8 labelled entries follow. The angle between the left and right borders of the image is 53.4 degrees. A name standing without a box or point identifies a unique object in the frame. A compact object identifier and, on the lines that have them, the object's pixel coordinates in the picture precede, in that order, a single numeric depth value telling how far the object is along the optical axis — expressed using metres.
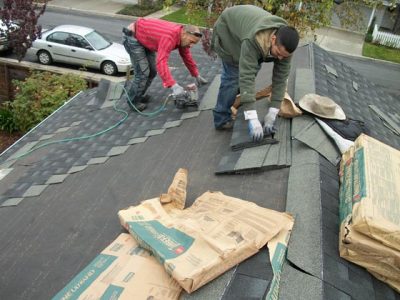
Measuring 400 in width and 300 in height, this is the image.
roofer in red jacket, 4.71
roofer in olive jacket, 3.45
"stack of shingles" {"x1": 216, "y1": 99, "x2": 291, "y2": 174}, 3.59
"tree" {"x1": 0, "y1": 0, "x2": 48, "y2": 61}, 11.12
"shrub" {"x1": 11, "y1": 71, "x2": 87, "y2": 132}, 8.76
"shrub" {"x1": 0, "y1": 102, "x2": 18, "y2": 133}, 9.80
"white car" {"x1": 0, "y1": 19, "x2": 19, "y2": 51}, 11.50
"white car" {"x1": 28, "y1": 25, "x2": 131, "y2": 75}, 13.05
